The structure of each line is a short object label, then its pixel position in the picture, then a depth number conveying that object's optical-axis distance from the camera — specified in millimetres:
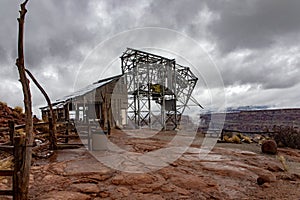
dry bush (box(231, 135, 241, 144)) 10516
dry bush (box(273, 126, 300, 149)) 9133
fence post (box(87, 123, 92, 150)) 7197
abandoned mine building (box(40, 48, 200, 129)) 15219
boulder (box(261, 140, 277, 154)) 7320
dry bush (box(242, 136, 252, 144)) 10680
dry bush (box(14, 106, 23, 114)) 12547
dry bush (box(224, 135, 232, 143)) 10539
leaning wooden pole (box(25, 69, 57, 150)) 6220
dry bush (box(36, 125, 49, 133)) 9597
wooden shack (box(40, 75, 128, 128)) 13570
